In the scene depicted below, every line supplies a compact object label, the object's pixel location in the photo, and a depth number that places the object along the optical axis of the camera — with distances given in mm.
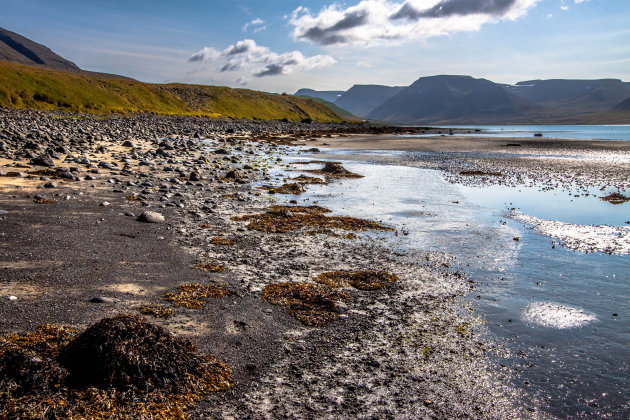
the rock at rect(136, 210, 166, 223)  12195
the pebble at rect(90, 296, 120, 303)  6942
